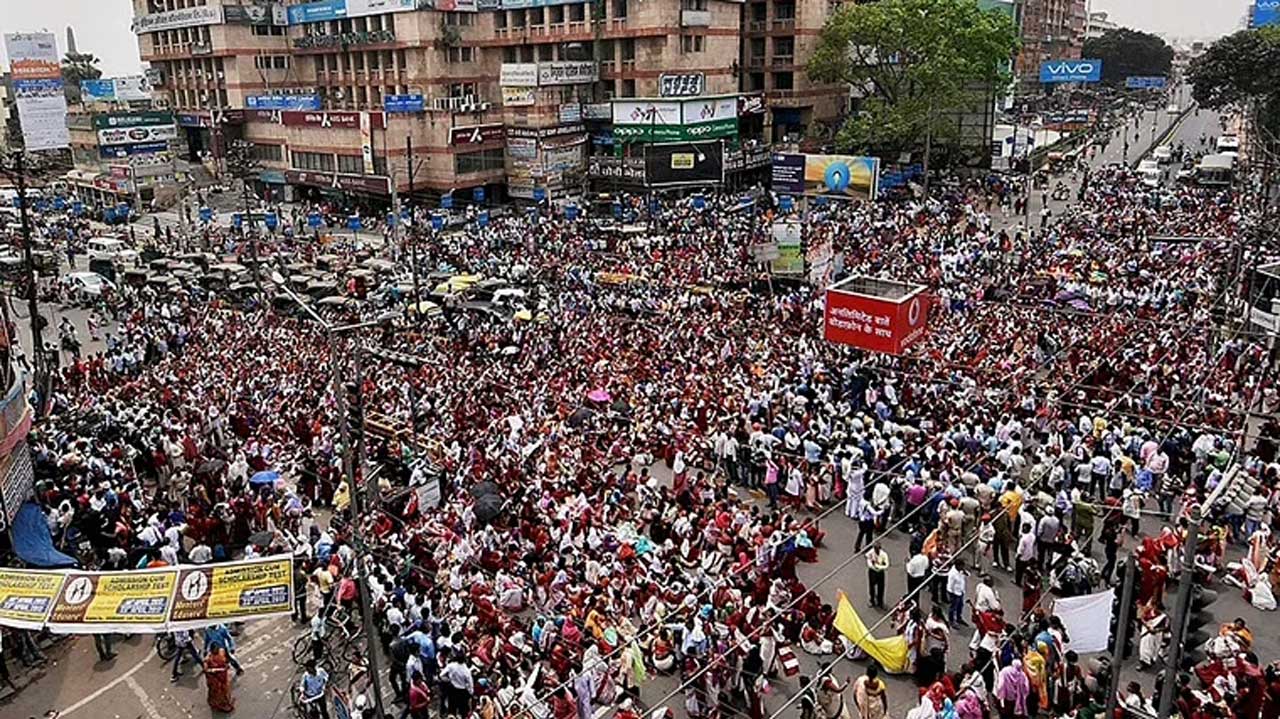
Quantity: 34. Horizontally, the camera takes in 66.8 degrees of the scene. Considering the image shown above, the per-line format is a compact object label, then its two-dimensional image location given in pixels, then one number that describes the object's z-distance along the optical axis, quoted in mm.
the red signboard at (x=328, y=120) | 53719
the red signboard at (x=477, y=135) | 53844
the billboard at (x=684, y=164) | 49656
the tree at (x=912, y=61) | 53688
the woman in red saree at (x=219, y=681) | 13953
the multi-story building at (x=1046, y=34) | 123875
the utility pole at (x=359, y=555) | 11672
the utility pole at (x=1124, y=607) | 8914
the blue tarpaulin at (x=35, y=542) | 16547
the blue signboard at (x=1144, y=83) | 121750
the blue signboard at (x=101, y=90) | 78125
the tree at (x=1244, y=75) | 55750
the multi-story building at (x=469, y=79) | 54688
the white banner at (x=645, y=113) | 50688
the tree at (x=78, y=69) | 102625
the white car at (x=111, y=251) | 45094
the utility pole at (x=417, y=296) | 29078
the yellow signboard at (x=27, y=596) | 13477
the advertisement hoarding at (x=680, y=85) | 53625
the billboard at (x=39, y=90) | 63938
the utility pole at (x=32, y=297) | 23656
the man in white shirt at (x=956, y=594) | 14547
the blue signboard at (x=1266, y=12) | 74312
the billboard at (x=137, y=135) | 63519
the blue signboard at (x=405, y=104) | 54062
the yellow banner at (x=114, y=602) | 13391
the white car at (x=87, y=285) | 39281
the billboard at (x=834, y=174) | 41500
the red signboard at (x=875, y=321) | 22016
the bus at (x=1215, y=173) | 53719
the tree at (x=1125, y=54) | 138375
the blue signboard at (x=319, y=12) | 63250
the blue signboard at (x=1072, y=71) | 84625
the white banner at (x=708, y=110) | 50969
